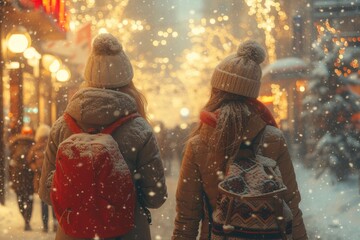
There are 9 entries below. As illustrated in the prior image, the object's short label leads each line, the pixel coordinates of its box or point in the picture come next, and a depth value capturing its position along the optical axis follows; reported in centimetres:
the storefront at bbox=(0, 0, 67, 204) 1491
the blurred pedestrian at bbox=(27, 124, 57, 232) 1106
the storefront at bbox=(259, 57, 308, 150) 3133
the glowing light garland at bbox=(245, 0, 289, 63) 2710
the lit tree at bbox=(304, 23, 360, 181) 1997
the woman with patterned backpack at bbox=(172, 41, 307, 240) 336
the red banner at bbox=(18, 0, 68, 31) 1527
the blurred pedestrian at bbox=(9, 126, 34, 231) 1145
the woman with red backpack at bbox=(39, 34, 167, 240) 390
